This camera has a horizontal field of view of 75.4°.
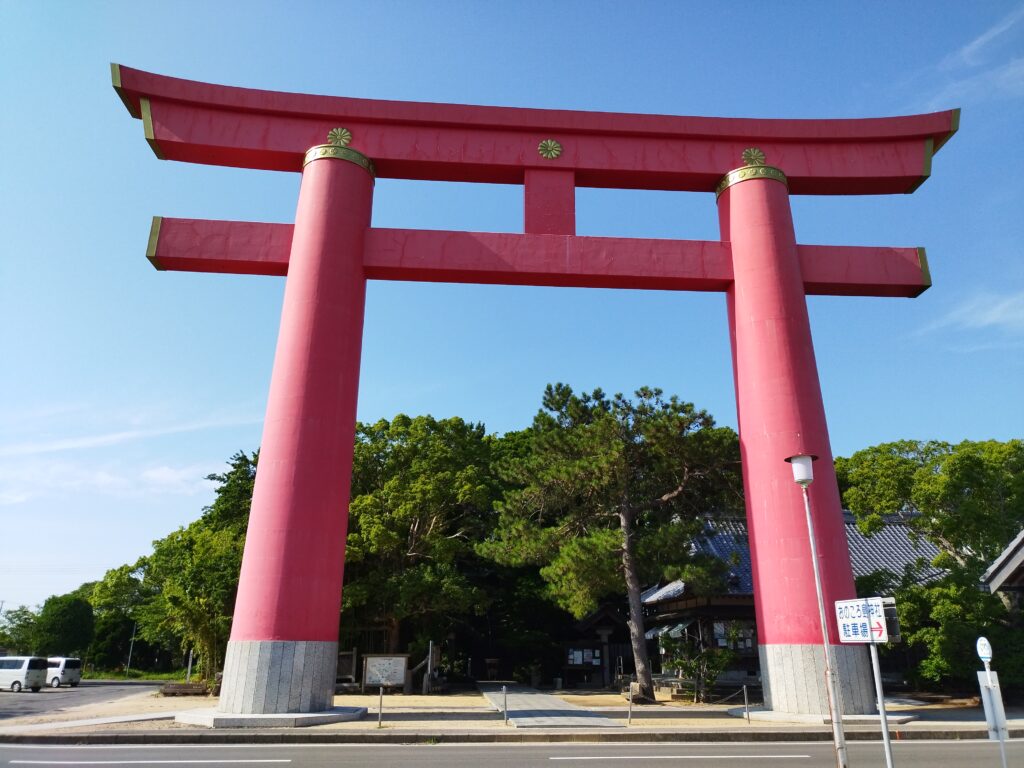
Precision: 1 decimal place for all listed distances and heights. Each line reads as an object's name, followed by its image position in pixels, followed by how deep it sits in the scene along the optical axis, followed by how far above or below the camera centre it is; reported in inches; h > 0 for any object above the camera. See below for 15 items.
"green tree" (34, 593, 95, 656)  1930.4 +6.1
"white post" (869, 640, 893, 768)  277.0 -31.7
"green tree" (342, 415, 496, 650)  945.5 +160.7
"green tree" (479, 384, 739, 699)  695.1 +153.5
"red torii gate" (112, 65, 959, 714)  544.4 +349.0
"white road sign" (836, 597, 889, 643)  300.4 +10.7
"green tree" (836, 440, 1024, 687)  695.7 +119.5
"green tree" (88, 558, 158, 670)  1966.0 +29.0
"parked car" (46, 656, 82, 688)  1289.4 -78.3
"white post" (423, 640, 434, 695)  929.0 -61.3
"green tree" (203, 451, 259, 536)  1122.7 +221.4
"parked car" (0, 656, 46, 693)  1141.1 -73.1
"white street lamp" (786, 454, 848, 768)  296.5 +6.4
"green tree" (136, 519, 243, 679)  904.3 +53.0
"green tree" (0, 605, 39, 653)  2148.1 -8.3
